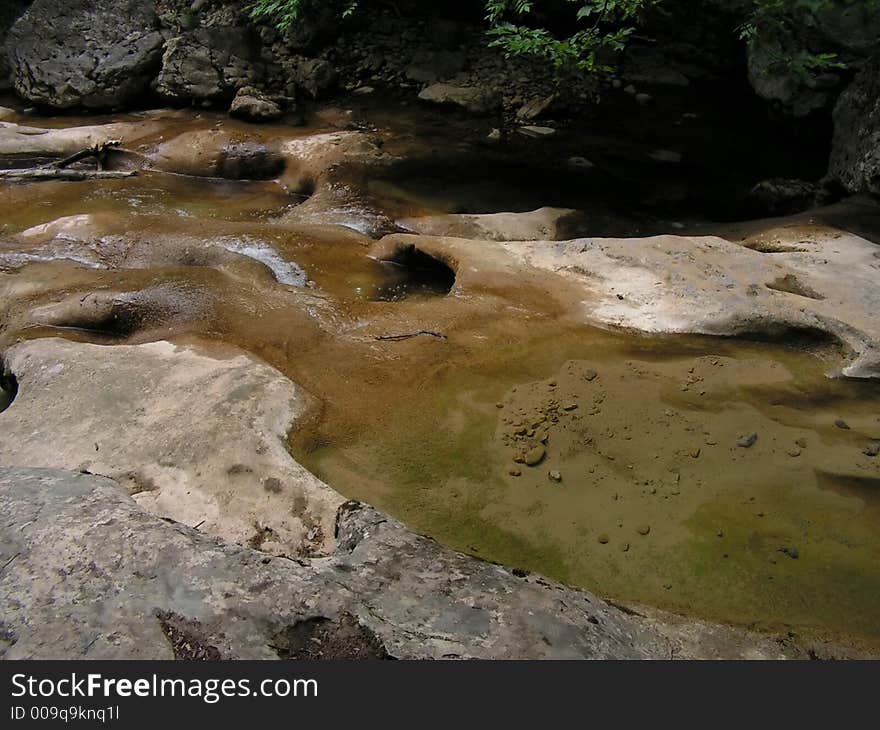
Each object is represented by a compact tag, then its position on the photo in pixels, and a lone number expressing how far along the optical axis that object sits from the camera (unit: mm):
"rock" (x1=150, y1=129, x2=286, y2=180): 7961
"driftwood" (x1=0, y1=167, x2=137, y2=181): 7316
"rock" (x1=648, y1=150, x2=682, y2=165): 8188
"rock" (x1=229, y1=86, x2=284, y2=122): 8844
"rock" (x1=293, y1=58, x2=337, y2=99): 9742
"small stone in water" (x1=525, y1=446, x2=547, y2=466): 3285
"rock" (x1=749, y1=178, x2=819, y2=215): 7070
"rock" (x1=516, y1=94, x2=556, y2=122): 9266
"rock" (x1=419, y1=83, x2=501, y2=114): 9469
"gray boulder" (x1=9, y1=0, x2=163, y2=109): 9469
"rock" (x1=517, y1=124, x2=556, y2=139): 8836
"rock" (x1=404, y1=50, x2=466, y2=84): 10125
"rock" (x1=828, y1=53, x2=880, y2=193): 6363
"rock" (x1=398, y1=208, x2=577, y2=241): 6152
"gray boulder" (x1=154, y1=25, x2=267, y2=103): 9391
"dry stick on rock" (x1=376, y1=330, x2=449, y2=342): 4215
